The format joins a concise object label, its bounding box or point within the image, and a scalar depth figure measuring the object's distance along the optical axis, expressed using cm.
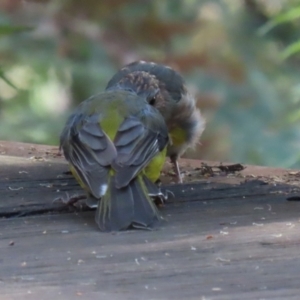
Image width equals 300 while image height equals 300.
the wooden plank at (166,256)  364
